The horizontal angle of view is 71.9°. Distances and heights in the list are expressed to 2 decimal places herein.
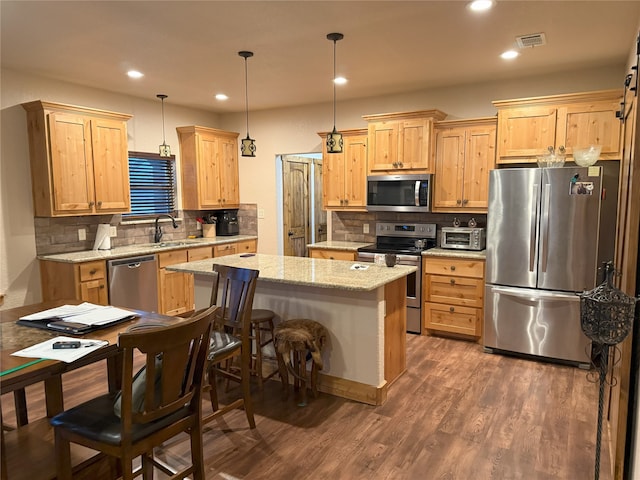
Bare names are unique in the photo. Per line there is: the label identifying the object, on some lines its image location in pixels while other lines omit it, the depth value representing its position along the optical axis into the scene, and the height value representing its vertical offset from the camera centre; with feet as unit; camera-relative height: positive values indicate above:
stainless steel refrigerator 12.26 -1.50
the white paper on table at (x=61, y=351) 5.97 -2.03
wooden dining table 5.66 -2.25
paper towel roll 16.12 -1.22
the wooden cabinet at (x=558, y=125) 12.81 +2.30
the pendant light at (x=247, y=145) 12.16 +1.66
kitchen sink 17.58 -1.61
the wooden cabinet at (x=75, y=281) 13.85 -2.44
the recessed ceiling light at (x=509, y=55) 12.28 +4.14
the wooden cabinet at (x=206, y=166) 19.20 +1.67
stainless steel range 15.56 -1.76
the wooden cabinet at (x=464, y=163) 15.25 +1.33
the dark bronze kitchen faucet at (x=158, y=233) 18.48 -1.21
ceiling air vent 10.91 +4.06
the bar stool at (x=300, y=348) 9.83 -3.28
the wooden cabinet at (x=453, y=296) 14.53 -3.19
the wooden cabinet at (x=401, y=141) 15.75 +2.22
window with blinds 17.98 +0.86
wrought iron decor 6.05 -1.58
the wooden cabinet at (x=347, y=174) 17.63 +1.14
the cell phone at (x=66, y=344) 6.29 -2.01
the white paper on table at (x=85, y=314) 7.48 -1.94
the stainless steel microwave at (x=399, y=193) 16.01 +0.34
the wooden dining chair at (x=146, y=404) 5.46 -2.69
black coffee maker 20.99 -0.98
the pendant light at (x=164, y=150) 17.67 +2.17
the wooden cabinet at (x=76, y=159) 13.97 +1.52
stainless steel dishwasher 14.82 -2.72
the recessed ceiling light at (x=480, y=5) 8.99 +4.05
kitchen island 10.14 -2.66
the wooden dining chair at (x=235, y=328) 8.87 -2.69
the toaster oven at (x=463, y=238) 15.31 -1.29
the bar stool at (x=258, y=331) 10.60 -3.27
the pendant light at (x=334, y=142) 11.66 +1.59
